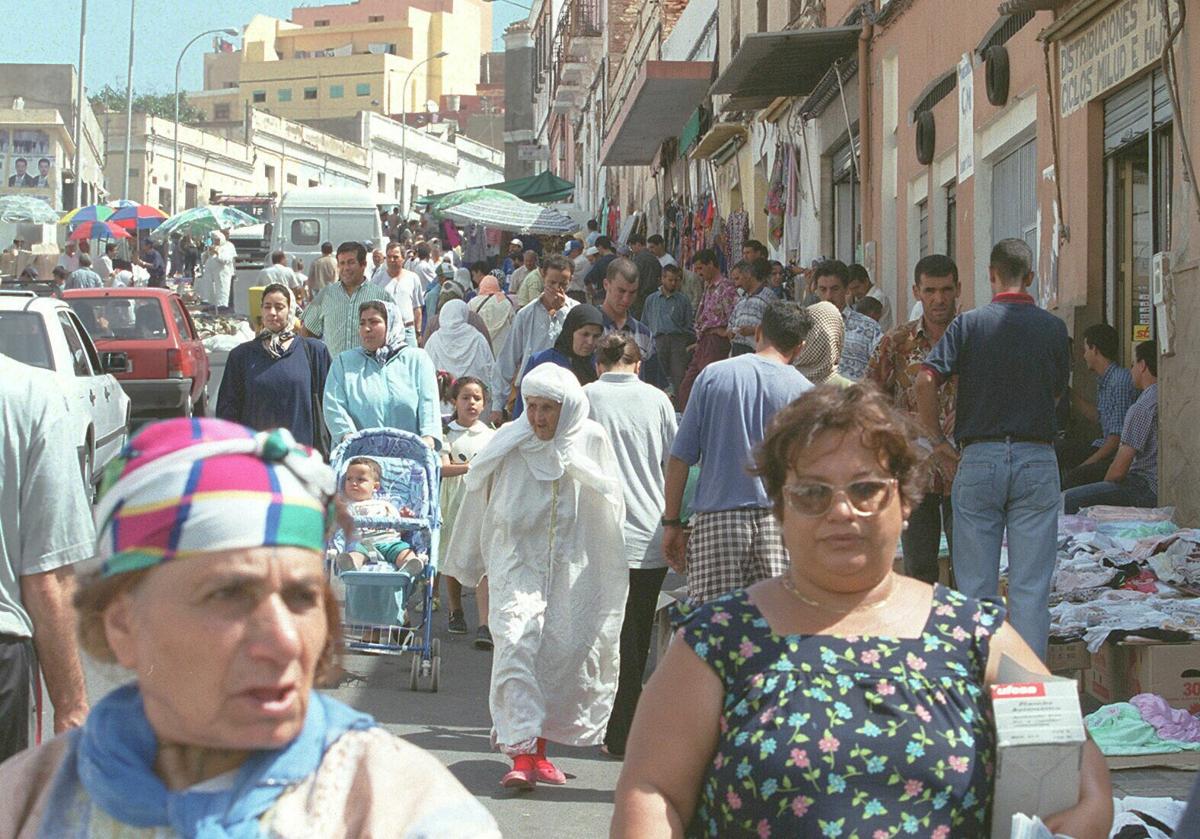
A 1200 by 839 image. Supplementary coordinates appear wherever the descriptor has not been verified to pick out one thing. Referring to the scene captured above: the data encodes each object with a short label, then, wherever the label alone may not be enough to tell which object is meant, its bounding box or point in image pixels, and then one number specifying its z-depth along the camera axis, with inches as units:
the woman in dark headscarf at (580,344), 406.3
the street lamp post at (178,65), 2596.0
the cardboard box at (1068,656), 328.8
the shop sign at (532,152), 3095.5
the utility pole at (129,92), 2102.6
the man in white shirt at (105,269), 1593.6
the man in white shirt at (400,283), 808.9
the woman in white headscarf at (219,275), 1641.2
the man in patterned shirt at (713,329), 645.3
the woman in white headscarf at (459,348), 654.5
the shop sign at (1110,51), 438.0
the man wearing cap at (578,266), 802.8
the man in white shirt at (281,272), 593.8
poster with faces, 2733.8
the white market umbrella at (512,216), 1349.7
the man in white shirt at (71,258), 1417.3
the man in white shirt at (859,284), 569.6
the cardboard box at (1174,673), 307.9
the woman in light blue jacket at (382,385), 429.4
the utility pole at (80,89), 1883.6
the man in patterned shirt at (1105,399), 459.5
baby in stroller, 371.2
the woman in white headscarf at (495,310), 716.0
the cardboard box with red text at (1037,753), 128.3
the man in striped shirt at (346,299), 545.0
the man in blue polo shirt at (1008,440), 319.9
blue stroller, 367.9
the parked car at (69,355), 557.9
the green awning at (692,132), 1163.9
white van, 1504.7
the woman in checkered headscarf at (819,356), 335.9
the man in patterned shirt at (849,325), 495.2
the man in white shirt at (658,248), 950.4
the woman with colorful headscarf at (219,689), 84.7
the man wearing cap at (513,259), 1274.6
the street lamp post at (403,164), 3690.7
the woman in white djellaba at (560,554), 308.0
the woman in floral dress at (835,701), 129.5
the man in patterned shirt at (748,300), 563.5
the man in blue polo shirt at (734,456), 282.8
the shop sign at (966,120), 597.6
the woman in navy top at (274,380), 441.1
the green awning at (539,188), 1647.4
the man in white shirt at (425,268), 1166.3
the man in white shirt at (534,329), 485.1
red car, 788.6
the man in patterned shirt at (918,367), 347.3
